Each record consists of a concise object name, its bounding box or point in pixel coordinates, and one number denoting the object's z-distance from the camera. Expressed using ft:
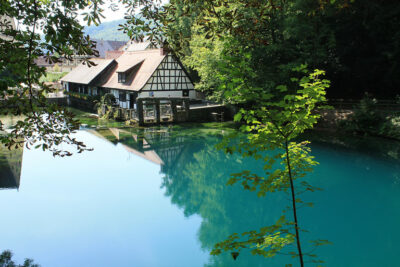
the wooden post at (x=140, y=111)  76.69
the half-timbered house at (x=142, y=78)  85.97
